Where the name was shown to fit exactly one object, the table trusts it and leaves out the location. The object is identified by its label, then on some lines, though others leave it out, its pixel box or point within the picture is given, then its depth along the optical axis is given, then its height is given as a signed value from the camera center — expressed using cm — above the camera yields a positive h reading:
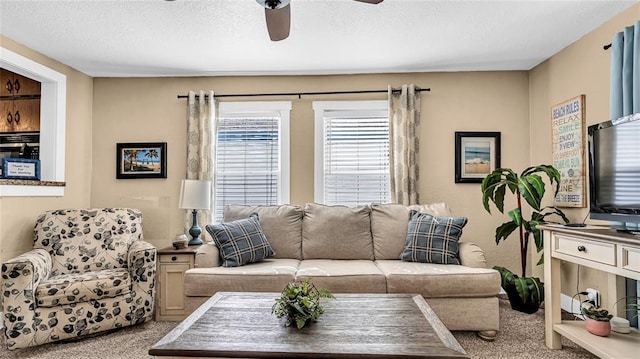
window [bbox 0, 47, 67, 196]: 381 +55
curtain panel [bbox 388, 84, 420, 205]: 407 +42
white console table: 203 -50
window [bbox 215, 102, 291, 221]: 430 +30
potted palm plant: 331 -33
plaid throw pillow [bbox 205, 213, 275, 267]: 320 -52
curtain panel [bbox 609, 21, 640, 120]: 260 +77
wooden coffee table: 156 -69
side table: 336 -88
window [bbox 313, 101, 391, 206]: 426 +32
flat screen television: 219 +7
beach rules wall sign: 336 +30
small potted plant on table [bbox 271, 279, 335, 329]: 185 -61
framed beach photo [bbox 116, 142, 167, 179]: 430 +24
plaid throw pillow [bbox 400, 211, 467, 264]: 320 -50
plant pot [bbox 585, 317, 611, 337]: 240 -91
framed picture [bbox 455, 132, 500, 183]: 418 +28
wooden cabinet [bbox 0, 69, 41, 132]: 445 +88
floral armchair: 265 -74
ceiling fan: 220 +96
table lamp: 376 -15
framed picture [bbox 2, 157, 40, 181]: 334 +12
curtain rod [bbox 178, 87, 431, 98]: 424 +99
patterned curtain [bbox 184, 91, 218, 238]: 416 +46
